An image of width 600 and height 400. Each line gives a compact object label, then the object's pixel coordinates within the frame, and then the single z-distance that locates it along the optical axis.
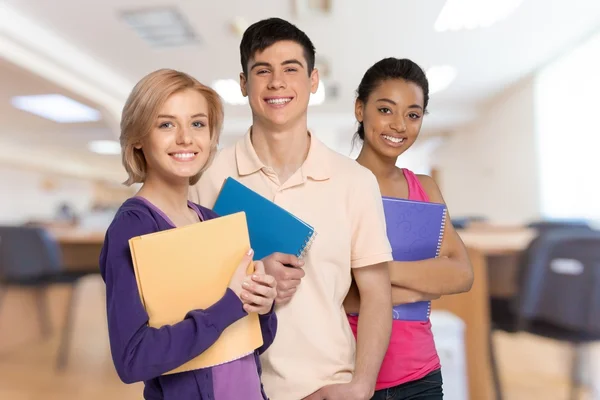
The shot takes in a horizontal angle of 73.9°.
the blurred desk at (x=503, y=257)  1.59
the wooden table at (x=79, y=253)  2.80
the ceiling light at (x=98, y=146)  6.26
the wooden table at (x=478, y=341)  1.65
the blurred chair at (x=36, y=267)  2.55
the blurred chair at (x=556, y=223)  2.21
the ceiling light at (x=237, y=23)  1.91
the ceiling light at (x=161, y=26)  2.45
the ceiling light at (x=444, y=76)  2.30
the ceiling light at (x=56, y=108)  3.92
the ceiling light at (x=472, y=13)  2.13
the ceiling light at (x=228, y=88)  1.30
